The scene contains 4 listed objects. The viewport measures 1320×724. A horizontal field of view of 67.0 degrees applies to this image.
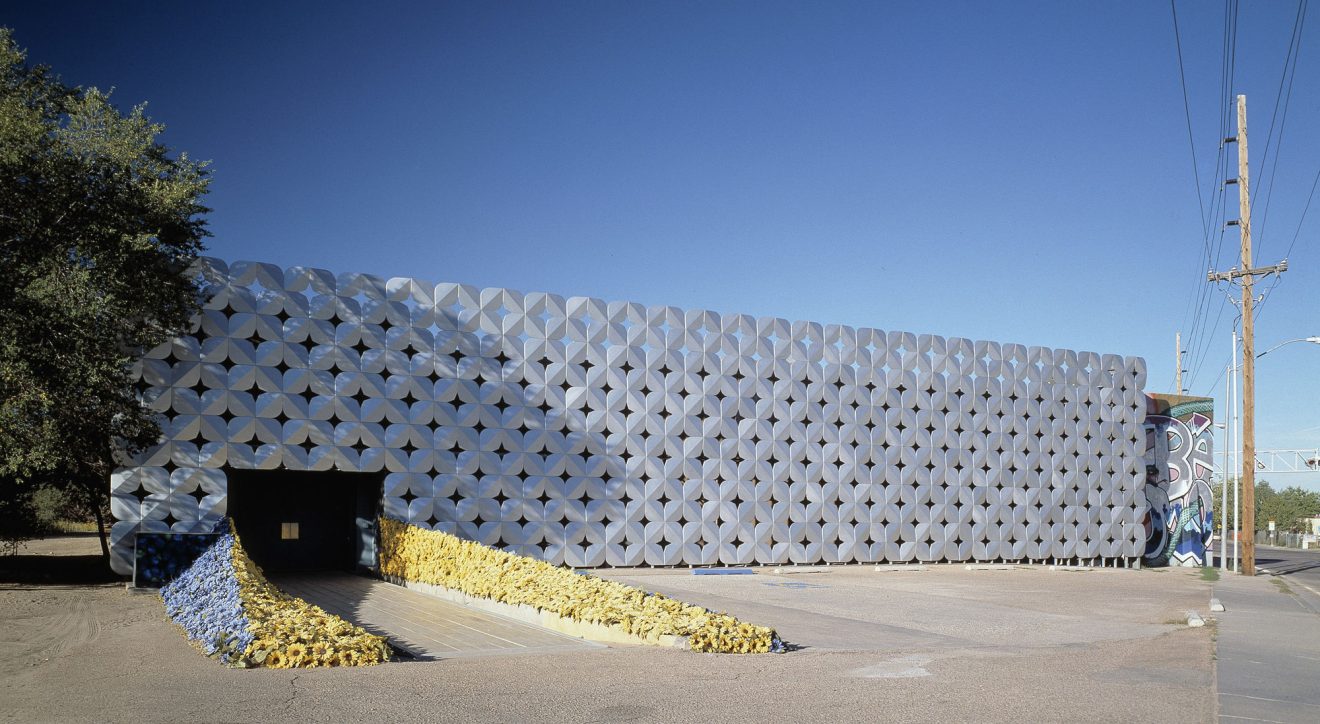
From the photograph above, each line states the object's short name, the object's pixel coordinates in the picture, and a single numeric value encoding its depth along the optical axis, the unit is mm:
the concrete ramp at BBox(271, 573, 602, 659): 11320
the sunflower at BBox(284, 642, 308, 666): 9102
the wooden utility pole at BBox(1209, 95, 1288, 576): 30094
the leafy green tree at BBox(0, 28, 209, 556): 15617
